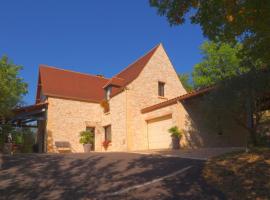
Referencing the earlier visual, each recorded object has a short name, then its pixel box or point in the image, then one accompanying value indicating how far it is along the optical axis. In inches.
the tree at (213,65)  837.5
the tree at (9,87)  456.2
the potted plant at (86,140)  555.6
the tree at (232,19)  164.5
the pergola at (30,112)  577.1
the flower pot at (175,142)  453.6
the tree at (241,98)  307.2
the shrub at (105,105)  647.3
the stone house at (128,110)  492.1
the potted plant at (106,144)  614.0
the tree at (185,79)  1051.2
